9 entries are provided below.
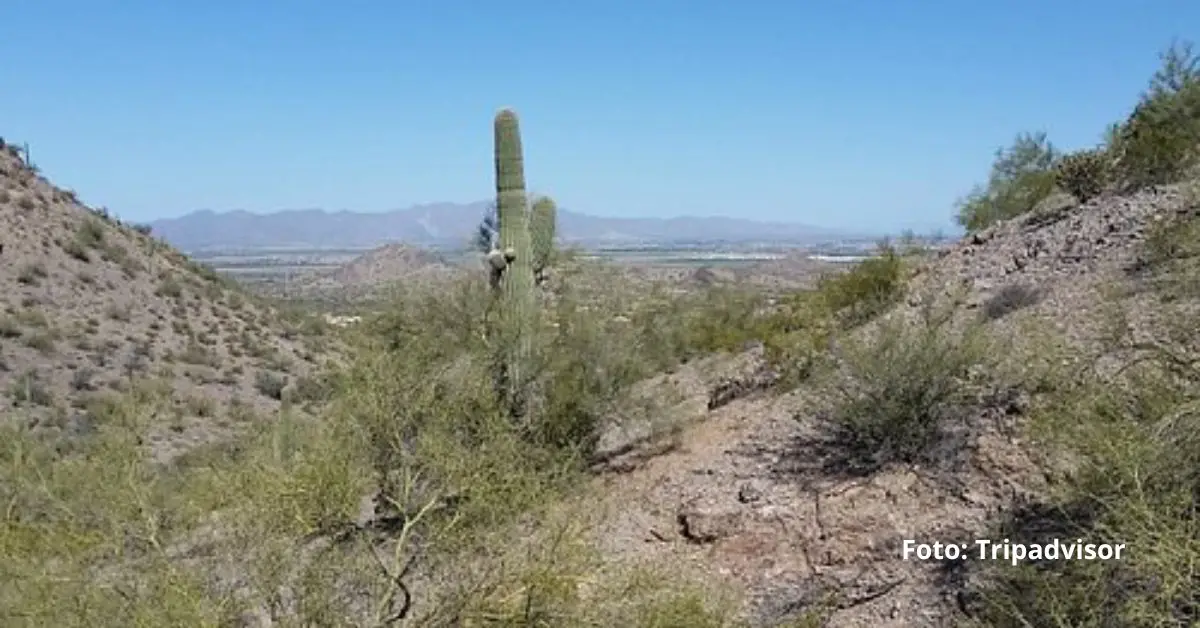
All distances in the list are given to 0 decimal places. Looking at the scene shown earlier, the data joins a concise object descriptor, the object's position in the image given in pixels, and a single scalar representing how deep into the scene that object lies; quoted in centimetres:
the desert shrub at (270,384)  2752
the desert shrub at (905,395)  1066
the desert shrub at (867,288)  1619
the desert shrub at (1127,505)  568
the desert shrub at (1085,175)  1719
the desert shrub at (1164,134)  1577
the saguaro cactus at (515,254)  1307
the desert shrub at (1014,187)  2055
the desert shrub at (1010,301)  1336
